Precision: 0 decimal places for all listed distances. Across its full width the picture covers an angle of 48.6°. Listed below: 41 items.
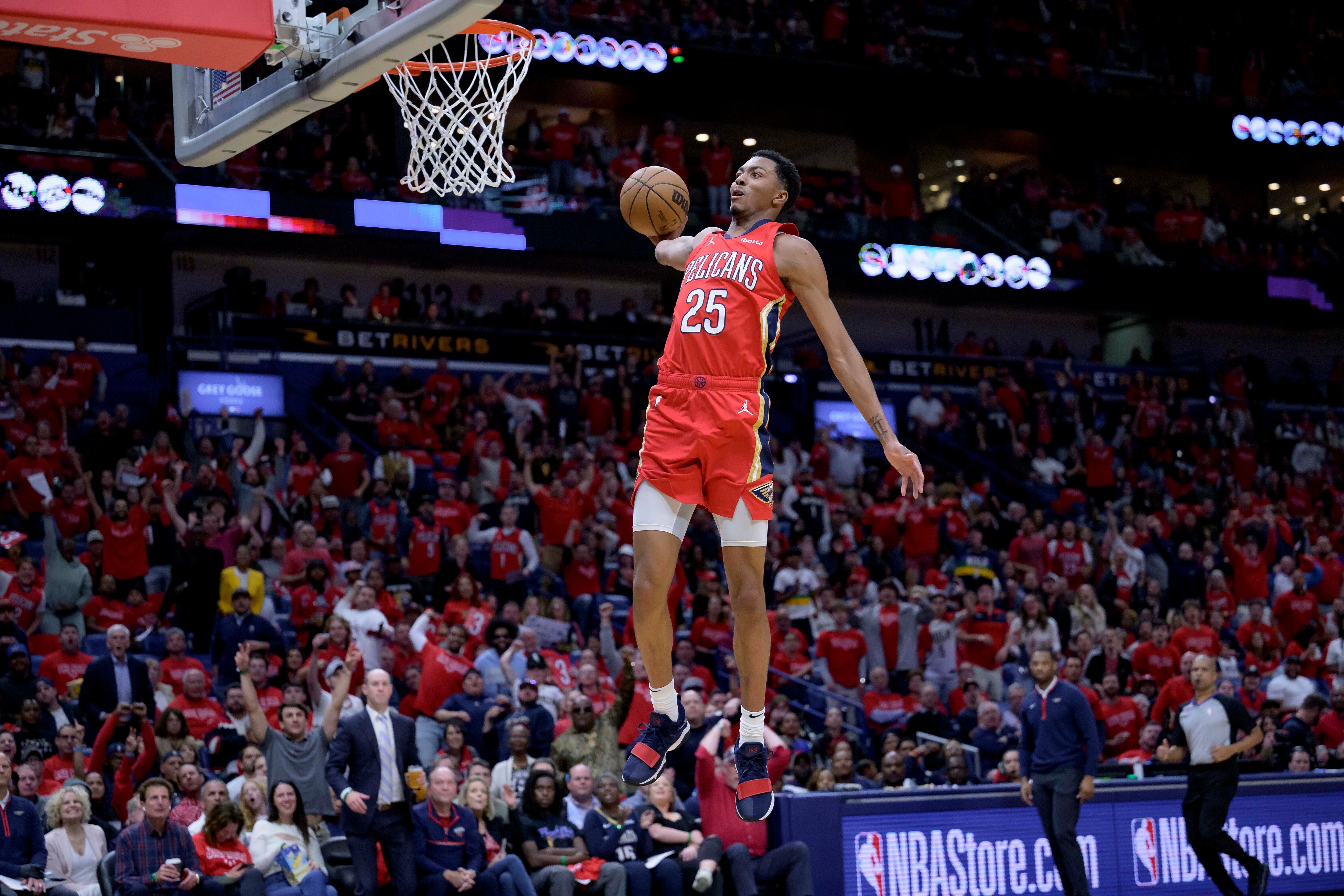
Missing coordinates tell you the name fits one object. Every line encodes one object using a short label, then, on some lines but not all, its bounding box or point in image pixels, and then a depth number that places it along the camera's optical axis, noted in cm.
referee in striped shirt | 1223
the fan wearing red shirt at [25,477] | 1562
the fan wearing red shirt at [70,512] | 1548
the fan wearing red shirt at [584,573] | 1691
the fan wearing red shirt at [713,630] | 1616
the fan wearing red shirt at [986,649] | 1691
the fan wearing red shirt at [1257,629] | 1834
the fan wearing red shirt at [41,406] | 1714
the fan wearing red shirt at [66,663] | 1295
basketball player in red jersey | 538
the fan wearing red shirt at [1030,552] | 1978
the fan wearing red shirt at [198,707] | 1255
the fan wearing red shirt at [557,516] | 1766
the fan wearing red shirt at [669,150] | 2458
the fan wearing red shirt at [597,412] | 2081
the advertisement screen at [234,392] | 1994
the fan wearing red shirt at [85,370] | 1830
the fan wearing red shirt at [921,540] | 1969
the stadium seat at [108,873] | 1038
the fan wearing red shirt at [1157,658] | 1716
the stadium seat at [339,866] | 1113
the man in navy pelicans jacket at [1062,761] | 1212
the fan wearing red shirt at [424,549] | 1638
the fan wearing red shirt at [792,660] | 1625
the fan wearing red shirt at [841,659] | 1636
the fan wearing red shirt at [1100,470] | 2352
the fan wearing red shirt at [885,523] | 1978
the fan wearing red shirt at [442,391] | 1977
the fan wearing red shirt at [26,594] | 1363
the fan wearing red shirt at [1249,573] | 2038
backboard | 567
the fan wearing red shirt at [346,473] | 1755
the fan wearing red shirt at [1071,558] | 1991
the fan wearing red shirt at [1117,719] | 1577
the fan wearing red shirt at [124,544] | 1482
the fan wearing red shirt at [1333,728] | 1622
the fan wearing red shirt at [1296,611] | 1942
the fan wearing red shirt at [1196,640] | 1739
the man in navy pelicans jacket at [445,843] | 1096
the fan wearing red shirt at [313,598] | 1448
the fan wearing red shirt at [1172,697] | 1571
